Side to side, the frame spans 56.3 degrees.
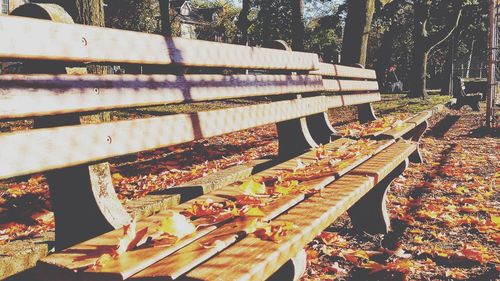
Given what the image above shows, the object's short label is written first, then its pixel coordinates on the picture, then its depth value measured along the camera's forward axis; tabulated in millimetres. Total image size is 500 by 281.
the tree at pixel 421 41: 17328
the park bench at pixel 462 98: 13516
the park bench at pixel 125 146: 1259
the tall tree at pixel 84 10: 3592
